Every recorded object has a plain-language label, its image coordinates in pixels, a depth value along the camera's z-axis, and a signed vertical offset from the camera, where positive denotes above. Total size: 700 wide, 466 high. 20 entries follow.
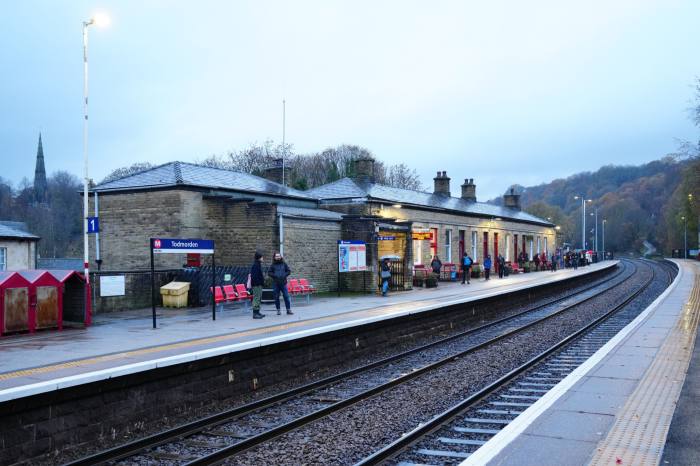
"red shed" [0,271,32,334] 12.38 -1.04
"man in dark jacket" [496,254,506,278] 37.44 -1.33
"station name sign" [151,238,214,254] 13.80 +0.13
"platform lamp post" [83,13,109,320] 14.91 +4.04
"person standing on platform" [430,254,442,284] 30.08 -0.97
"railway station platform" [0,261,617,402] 8.41 -1.73
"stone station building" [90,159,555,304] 22.47 +1.04
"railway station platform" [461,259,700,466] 5.72 -2.02
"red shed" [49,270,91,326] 13.98 -1.10
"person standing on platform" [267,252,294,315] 16.41 -0.79
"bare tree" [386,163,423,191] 74.06 +8.59
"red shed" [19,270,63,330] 12.99 -1.04
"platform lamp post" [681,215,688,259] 85.26 +1.76
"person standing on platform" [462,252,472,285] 30.78 -0.94
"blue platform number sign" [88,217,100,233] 15.38 +0.70
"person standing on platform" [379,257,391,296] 22.88 -1.03
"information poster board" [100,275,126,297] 16.55 -0.94
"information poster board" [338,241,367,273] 21.92 -0.30
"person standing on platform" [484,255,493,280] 34.72 -1.11
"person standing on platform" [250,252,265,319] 15.61 -0.91
